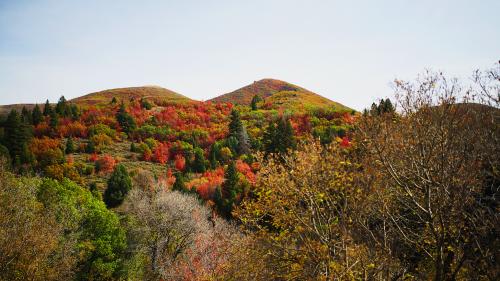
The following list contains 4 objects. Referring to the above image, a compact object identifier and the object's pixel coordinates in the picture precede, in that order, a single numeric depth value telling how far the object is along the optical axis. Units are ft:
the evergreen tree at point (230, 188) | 165.17
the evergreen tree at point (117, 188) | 174.60
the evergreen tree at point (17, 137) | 207.82
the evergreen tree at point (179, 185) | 166.31
